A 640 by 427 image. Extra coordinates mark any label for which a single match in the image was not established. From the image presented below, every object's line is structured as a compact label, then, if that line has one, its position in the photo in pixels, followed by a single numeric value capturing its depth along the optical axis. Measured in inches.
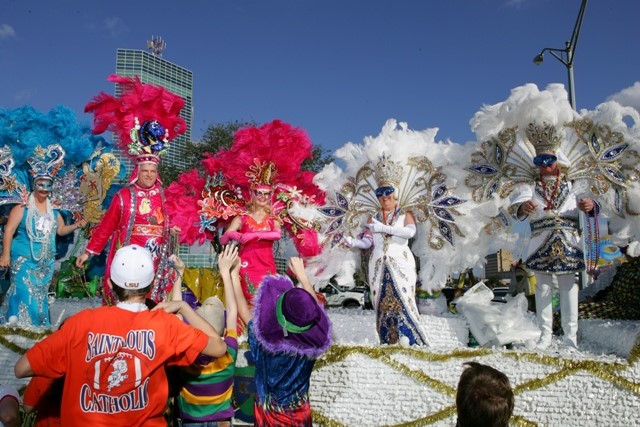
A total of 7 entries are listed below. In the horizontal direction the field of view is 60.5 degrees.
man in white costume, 168.2
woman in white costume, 172.2
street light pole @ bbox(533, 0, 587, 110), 386.3
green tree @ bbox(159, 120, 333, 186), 753.6
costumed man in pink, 165.5
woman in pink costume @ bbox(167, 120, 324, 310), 193.2
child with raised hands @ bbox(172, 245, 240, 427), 92.4
